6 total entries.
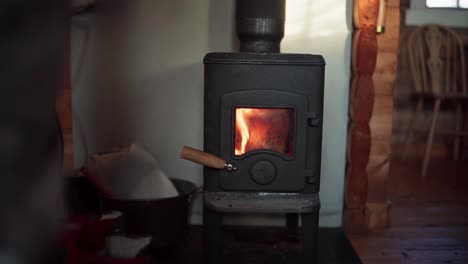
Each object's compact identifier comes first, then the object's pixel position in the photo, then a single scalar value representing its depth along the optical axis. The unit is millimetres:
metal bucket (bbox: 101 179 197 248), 1796
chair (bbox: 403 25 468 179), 3482
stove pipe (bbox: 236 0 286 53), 1737
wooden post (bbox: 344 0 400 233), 1938
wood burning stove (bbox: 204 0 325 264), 1628
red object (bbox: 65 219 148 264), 1426
